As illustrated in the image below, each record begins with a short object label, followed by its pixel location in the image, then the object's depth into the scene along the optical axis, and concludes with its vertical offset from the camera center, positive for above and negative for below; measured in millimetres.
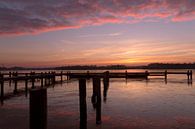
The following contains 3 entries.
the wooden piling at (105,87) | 25922 -2328
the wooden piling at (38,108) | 6262 -1041
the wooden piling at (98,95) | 14644 -1738
